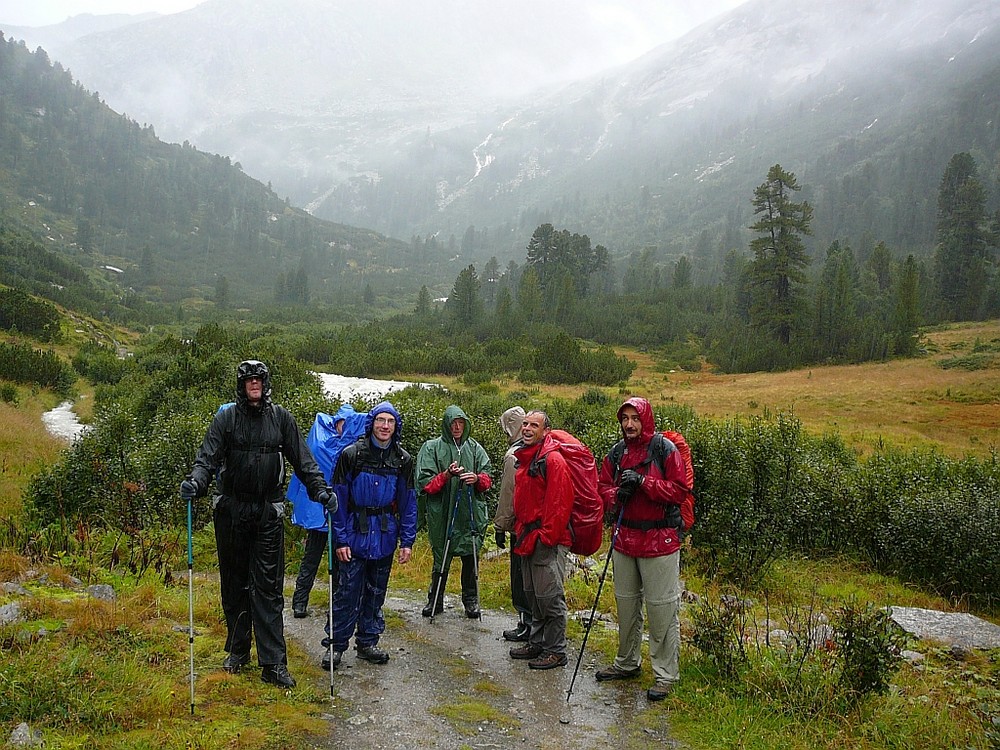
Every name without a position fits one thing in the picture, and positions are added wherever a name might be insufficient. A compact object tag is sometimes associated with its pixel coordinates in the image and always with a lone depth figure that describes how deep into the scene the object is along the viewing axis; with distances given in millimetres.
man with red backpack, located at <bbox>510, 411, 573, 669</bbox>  5465
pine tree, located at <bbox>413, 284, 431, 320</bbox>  79862
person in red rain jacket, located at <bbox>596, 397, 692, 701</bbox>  5062
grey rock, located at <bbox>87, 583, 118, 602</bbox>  5641
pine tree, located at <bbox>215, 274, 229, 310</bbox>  101625
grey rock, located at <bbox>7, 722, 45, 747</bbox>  3312
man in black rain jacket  4605
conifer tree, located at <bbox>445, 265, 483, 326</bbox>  68188
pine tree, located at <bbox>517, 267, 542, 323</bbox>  68125
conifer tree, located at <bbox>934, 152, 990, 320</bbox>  68500
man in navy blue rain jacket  5344
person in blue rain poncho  6762
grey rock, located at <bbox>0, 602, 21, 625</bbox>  4711
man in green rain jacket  6586
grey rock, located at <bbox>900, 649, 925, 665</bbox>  6189
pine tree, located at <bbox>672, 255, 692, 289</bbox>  90000
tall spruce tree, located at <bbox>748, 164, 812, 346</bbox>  52625
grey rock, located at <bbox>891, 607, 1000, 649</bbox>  7141
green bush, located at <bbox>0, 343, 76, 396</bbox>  26719
